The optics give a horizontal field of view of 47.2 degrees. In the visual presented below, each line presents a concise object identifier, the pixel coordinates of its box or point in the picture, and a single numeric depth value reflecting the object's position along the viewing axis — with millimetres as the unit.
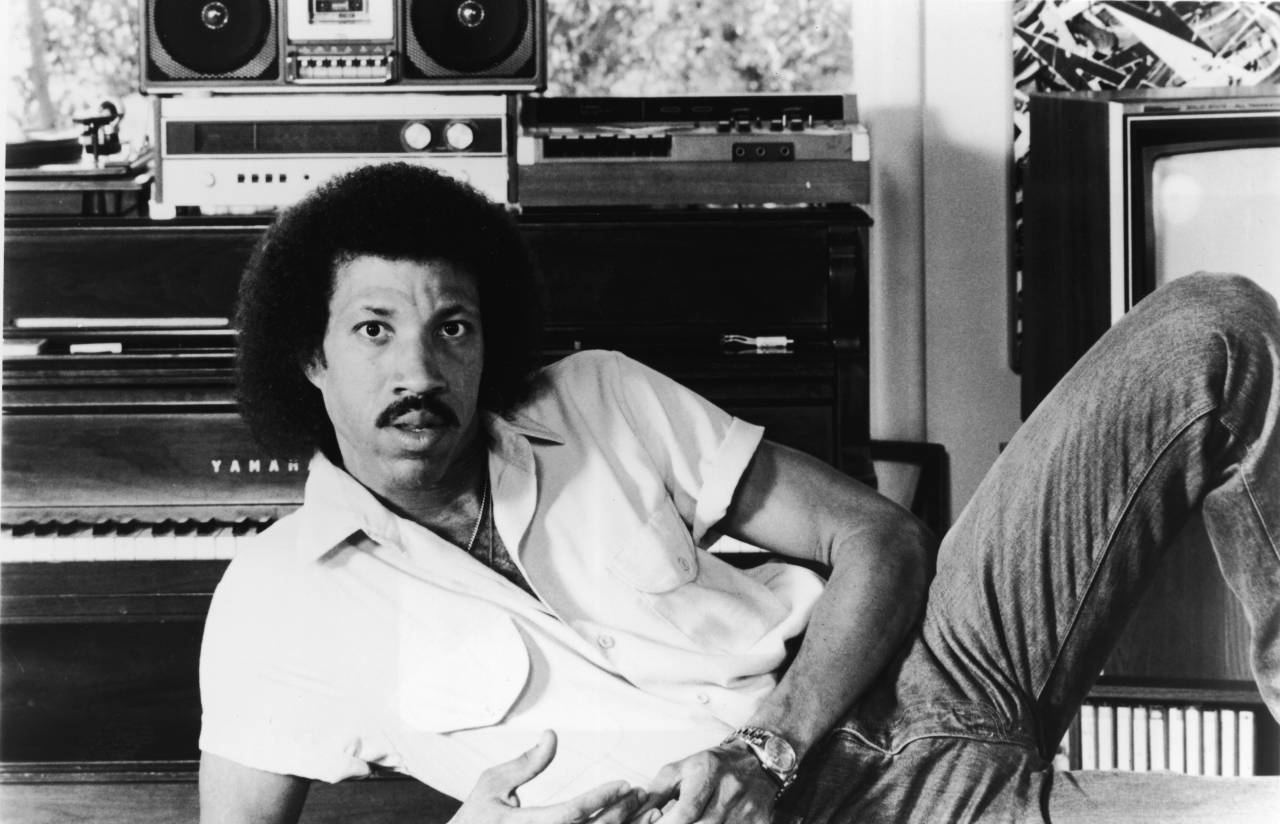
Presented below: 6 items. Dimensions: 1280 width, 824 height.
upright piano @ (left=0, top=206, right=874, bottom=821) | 1903
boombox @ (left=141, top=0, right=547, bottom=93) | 2012
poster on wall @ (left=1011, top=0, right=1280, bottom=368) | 2551
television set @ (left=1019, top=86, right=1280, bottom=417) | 1948
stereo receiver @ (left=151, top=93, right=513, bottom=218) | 2018
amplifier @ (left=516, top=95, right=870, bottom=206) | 2012
